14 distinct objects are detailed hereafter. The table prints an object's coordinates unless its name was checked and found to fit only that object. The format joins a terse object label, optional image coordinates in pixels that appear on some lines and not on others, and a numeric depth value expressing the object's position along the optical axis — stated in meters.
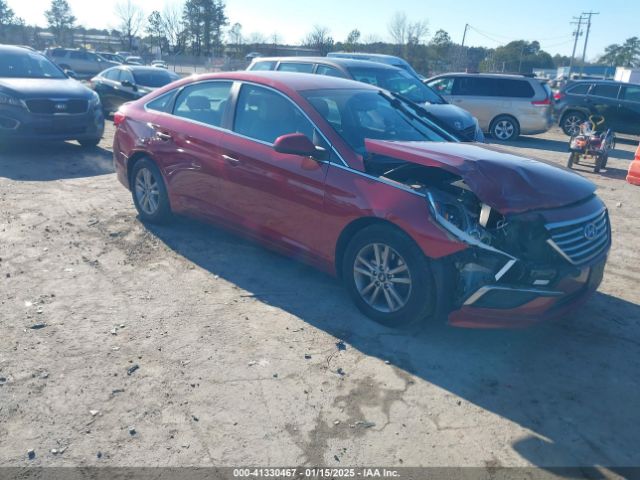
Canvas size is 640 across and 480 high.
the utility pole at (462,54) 53.59
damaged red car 3.64
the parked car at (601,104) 15.93
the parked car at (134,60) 40.16
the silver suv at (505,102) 14.41
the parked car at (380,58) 14.60
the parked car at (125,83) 13.45
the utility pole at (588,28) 72.88
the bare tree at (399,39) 61.03
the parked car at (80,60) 29.83
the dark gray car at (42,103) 8.84
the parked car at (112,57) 35.88
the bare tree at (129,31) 62.22
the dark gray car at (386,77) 9.48
